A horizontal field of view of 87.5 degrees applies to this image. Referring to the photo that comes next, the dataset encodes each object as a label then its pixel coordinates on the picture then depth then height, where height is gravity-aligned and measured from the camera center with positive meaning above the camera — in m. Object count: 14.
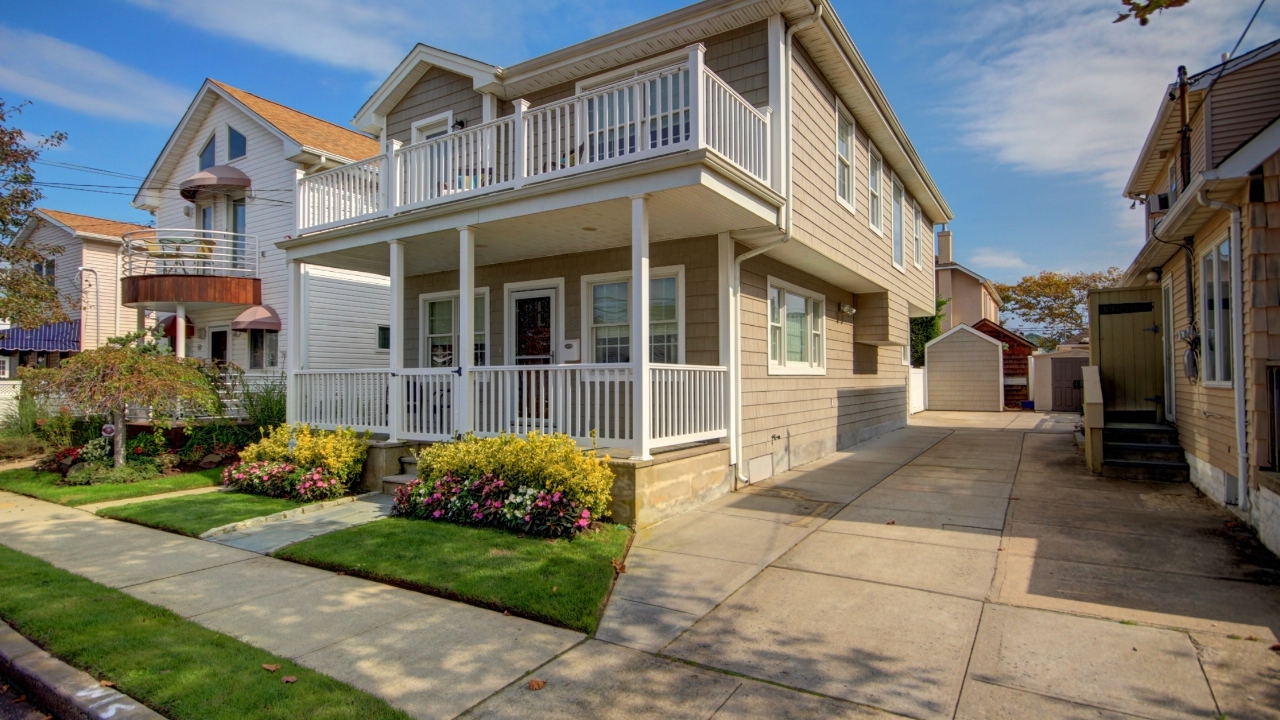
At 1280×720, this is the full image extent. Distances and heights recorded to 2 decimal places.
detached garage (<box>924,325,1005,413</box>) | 22.30 -0.06
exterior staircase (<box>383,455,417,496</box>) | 8.55 -1.37
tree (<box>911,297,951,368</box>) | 25.34 +1.36
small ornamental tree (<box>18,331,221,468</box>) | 9.92 -0.12
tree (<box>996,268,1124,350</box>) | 45.28 +4.77
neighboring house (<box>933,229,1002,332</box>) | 30.02 +3.70
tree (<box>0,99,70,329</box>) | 12.52 +2.43
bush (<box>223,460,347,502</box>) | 8.41 -1.40
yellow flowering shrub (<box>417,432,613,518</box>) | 6.46 -0.96
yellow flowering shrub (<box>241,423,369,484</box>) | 8.70 -1.05
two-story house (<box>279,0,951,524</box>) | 7.43 +1.84
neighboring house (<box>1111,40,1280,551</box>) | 5.78 +0.86
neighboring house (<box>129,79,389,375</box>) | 15.16 +2.81
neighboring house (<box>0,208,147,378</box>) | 19.59 +2.65
